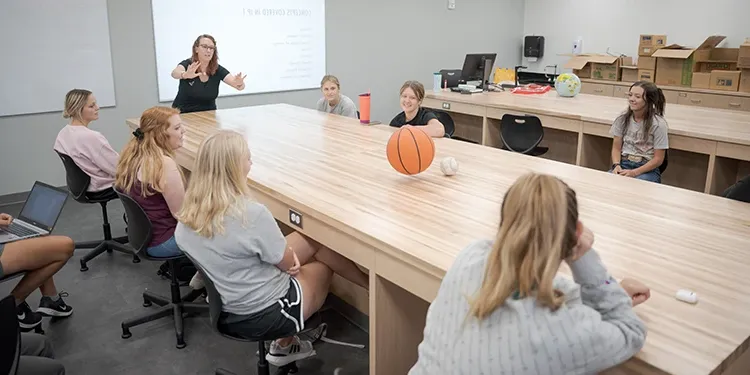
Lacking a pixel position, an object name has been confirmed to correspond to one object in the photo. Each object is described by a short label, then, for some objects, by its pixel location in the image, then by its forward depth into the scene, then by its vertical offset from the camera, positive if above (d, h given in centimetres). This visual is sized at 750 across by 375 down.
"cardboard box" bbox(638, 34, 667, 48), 696 +18
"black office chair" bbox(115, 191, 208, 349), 265 -123
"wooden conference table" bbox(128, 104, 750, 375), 136 -58
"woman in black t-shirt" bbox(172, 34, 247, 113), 461 -20
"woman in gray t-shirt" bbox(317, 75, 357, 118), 462 -37
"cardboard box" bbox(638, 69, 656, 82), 700 -22
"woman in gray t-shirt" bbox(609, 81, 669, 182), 383 -53
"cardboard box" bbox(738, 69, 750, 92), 615 -25
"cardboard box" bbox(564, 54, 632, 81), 737 -14
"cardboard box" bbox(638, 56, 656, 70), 698 -9
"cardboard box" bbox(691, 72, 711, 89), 646 -27
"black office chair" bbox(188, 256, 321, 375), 197 -94
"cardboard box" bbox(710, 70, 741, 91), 624 -26
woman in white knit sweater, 116 -51
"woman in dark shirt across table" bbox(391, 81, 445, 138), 382 -34
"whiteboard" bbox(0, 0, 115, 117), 484 -1
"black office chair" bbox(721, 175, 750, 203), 271 -62
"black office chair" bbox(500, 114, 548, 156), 479 -64
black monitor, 640 -14
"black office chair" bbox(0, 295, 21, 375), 160 -78
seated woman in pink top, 355 -56
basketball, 257 -42
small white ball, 265 -50
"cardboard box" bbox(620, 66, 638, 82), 722 -23
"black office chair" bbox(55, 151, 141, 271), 355 -91
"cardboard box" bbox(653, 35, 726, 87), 659 -8
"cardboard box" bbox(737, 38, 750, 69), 606 +0
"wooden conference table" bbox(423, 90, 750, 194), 382 -55
